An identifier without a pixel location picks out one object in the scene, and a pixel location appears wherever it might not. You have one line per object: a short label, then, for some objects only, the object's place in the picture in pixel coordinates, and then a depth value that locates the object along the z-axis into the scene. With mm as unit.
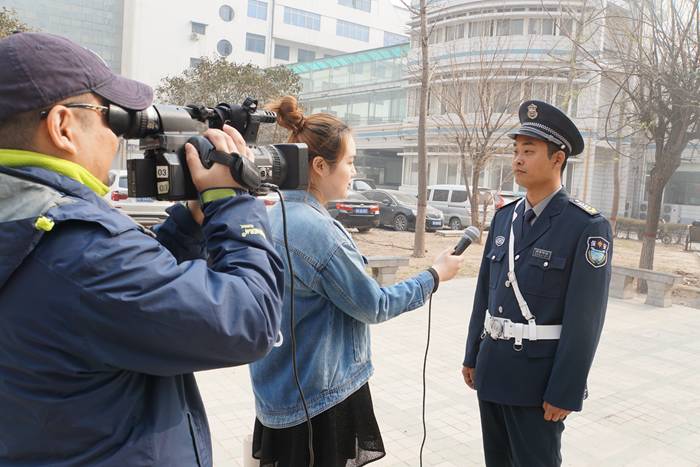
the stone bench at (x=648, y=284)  8383
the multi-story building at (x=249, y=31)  42125
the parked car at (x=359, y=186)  23281
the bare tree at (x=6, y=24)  13875
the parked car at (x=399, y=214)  18891
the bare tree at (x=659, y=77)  8719
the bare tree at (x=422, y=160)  11375
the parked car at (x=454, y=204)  20078
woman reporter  2012
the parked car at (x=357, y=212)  16266
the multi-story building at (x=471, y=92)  16625
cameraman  1094
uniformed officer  2336
